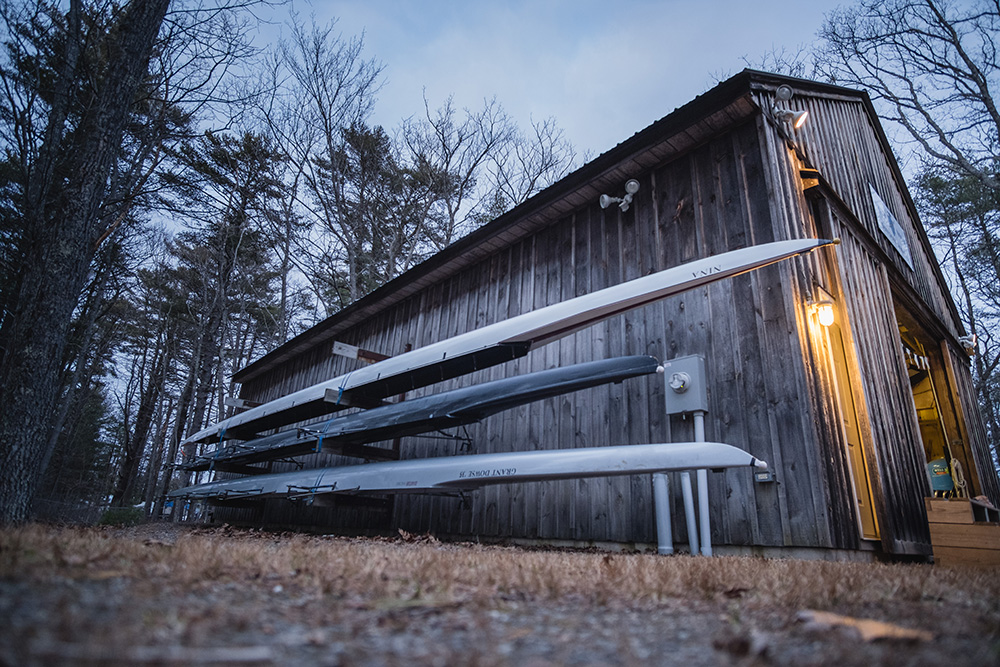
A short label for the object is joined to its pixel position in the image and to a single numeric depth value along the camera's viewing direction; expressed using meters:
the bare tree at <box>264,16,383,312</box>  13.44
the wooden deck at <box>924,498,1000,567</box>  3.70
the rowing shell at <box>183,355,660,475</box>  4.48
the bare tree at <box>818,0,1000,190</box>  10.79
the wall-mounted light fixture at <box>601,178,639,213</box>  5.71
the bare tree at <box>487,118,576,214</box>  15.88
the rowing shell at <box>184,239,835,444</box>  4.17
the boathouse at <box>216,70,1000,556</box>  4.11
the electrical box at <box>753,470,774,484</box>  3.97
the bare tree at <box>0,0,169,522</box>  4.15
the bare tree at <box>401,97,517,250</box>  15.60
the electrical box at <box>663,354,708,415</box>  4.36
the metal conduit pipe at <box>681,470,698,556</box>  4.06
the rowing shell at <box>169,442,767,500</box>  3.50
